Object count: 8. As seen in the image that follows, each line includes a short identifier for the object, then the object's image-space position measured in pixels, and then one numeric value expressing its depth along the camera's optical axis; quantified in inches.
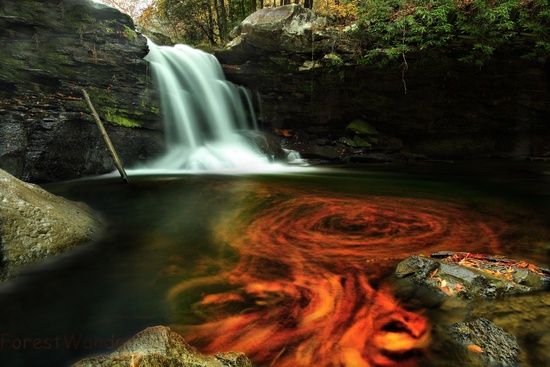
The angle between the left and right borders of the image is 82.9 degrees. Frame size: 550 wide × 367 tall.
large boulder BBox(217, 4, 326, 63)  419.2
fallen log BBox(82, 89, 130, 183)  270.0
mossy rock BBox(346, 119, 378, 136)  513.3
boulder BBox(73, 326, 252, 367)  48.5
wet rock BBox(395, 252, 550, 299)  91.8
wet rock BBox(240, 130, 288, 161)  450.9
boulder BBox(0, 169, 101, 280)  114.8
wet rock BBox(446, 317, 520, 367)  67.8
